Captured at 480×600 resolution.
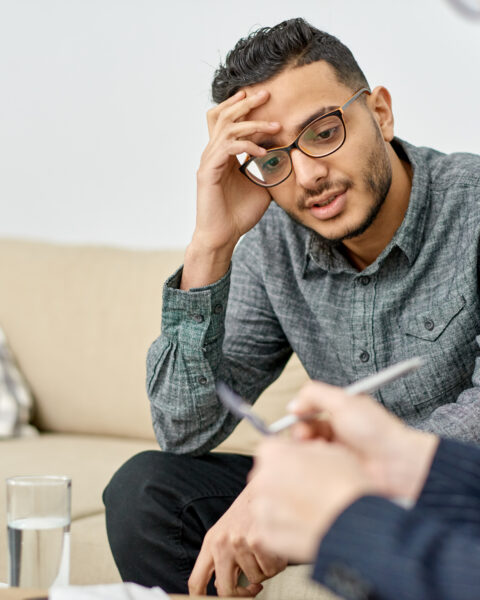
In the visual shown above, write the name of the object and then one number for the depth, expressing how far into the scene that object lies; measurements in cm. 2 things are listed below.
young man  138
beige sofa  207
